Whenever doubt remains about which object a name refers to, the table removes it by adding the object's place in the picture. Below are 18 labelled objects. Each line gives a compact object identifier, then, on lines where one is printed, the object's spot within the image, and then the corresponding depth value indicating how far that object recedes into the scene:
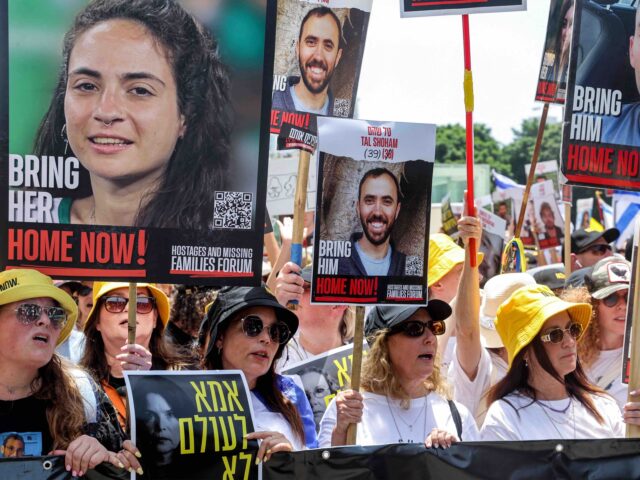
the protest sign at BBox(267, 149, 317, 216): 10.04
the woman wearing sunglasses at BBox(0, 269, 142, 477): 3.52
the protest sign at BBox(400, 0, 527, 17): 4.81
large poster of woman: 3.81
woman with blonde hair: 4.43
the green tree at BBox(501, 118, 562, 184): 72.19
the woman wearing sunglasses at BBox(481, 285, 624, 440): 4.51
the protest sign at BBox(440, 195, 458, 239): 9.65
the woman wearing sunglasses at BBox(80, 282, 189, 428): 4.79
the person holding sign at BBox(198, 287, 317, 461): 4.19
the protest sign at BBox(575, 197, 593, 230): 16.80
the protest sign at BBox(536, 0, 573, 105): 6.70
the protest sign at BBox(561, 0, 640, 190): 4.70
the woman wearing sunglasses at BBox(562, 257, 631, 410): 5.86
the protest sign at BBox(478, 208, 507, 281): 8.81
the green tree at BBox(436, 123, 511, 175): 68.12
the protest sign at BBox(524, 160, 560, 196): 12.43
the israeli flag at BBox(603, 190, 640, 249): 12.76
